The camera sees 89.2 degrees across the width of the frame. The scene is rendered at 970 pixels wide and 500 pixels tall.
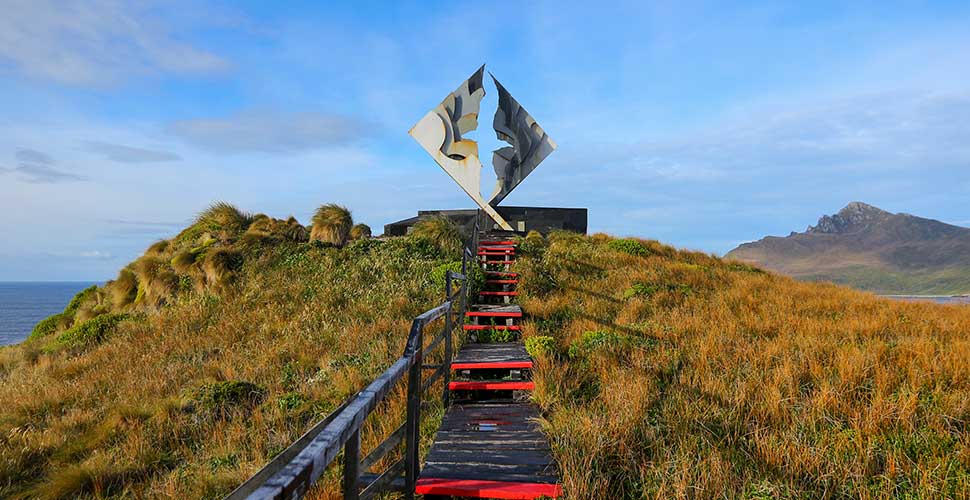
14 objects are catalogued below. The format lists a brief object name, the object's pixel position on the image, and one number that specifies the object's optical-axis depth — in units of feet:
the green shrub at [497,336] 29.30
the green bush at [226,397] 22.65
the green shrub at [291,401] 21.77
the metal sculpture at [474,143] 62.69
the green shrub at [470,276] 39.45
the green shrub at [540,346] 24.34
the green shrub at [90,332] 41.09
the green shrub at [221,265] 48.01
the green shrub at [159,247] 59.40
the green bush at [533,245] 55.72
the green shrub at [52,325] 53.90
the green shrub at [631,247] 60.13
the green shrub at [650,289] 40.65
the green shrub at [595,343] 25.41
